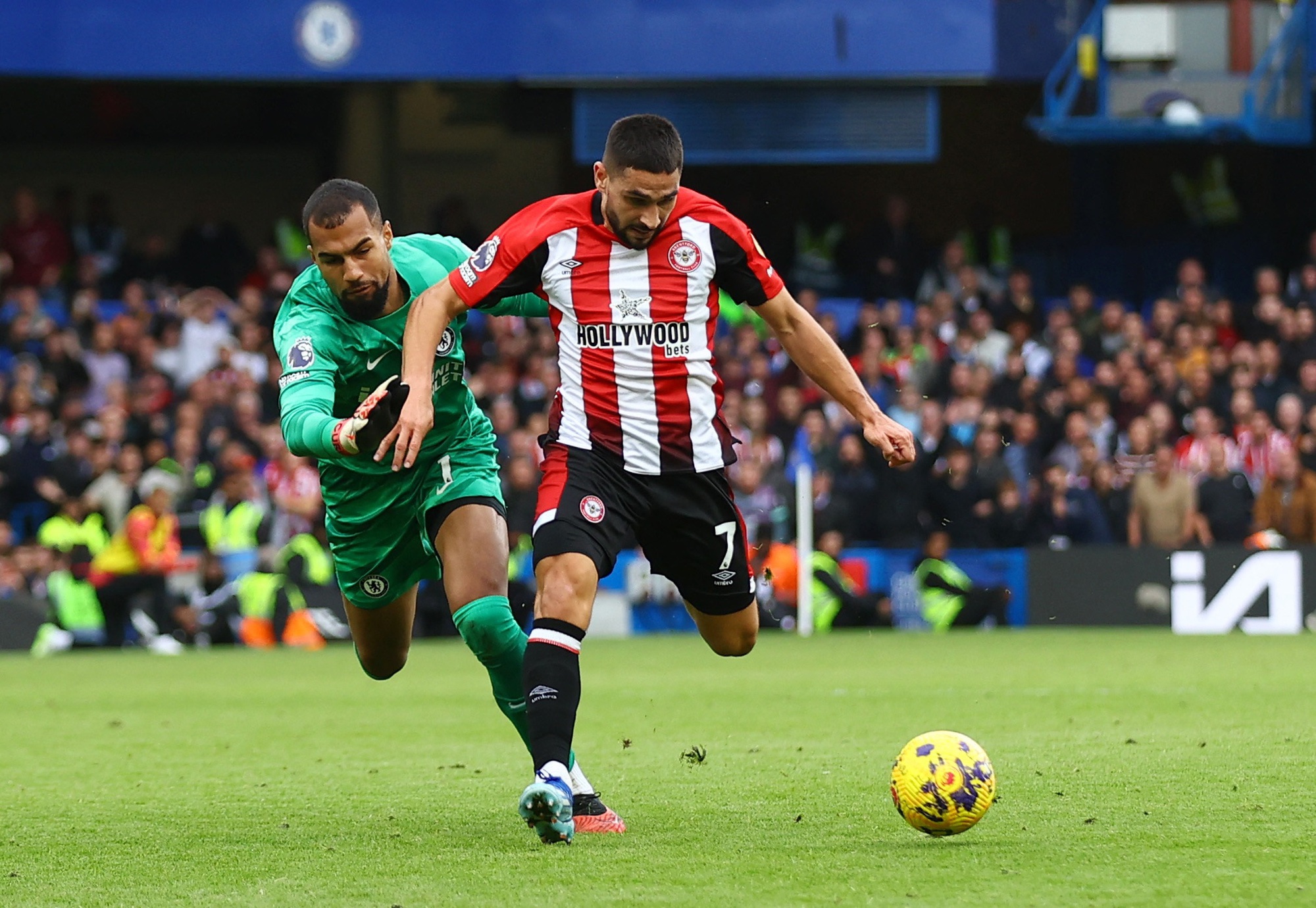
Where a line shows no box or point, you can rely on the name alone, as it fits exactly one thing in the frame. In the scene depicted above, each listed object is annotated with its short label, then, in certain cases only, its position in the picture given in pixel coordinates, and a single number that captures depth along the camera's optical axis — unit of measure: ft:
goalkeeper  41.98
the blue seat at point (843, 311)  138.47
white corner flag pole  111.34
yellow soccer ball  37.22
